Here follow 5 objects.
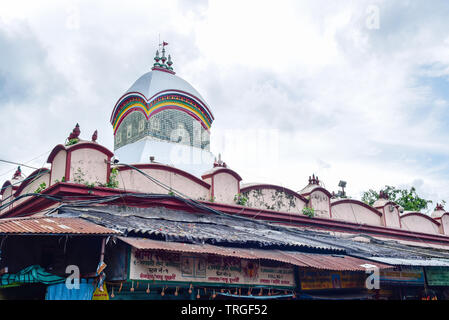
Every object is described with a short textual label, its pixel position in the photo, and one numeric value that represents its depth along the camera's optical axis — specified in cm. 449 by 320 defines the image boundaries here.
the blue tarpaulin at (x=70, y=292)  830
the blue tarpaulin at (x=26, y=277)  813
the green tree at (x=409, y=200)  2656
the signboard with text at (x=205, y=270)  838
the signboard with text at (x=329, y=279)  1059
